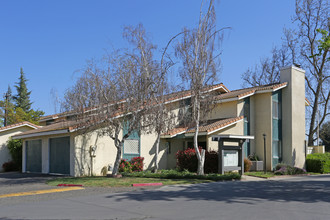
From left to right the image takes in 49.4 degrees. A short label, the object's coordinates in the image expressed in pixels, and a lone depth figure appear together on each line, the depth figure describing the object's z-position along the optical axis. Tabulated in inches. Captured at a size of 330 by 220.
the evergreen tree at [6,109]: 1704.0
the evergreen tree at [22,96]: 2503.7
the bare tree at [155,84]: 717.3
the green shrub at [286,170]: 931.3
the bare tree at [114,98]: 676.7
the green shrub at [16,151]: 1051.9
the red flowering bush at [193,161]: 845.8
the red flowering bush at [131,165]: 819.4
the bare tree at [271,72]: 1577.4
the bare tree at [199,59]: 744.3
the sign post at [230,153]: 794.2
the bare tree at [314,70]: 1296.4
